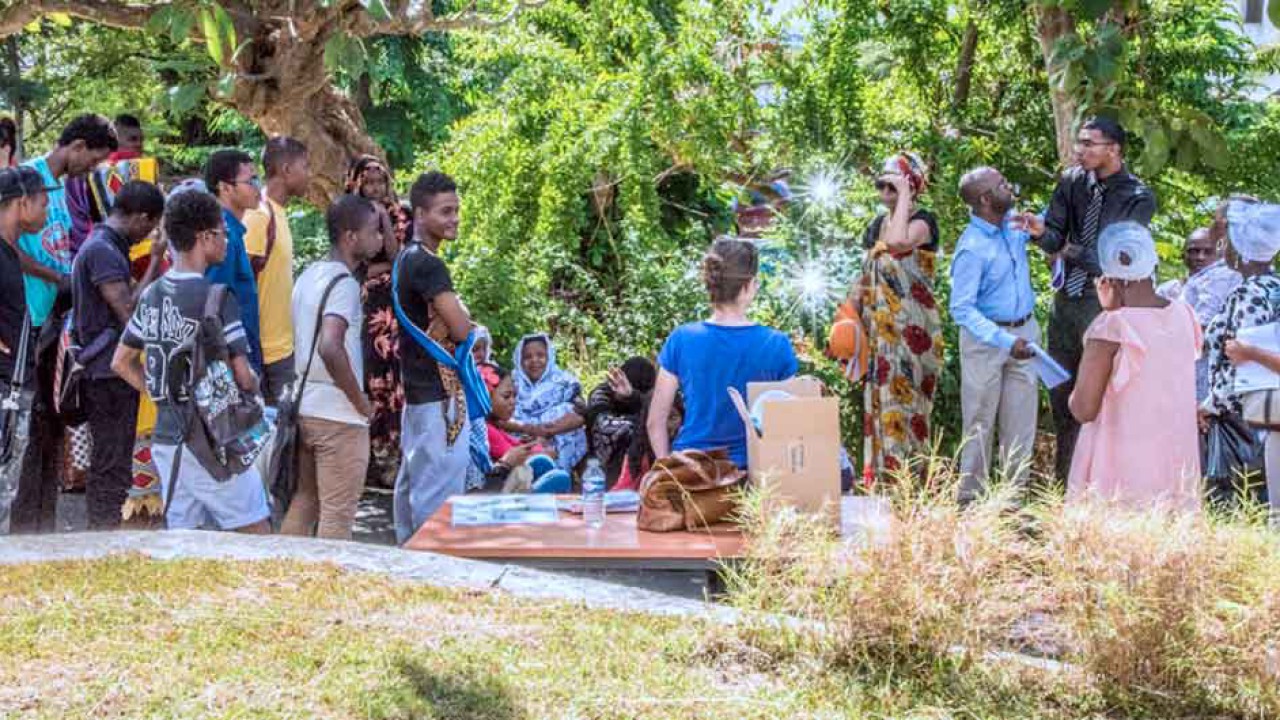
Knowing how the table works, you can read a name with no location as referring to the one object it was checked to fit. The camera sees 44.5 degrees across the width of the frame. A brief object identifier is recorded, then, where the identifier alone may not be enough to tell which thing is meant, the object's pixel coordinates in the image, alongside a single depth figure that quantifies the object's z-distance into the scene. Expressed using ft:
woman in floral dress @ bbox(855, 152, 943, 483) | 26.71
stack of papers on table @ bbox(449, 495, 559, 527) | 18.20
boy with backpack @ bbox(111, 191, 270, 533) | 18.03
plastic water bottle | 17.81
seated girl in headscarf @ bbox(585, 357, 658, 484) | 27.66
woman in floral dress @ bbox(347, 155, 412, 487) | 22.48
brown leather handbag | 17.03
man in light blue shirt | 25.40
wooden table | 16.15
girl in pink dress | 18.12
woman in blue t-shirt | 18.65
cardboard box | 16.48
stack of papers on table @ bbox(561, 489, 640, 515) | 18.92
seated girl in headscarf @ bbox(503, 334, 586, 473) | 28.32
